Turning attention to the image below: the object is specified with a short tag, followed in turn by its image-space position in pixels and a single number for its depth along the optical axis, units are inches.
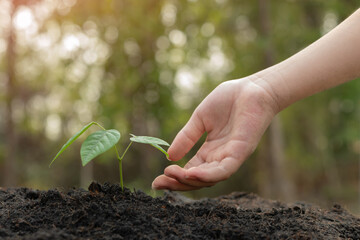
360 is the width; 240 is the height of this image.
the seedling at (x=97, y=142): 42.6
